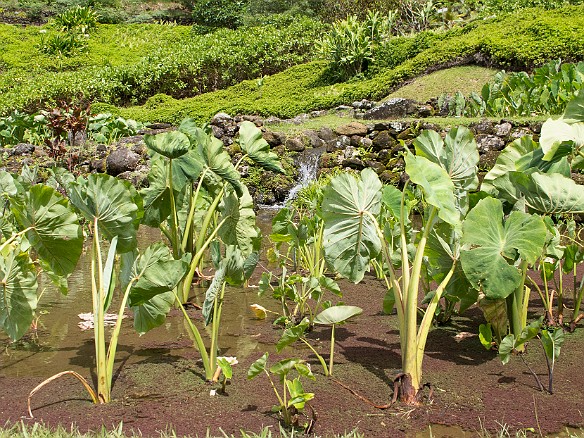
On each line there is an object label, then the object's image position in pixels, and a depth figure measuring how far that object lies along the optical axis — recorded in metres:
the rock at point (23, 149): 10.66
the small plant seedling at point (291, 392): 2.29
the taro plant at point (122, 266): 2.69
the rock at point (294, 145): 10.34
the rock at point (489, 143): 9.01
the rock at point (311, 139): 10.56
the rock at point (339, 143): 10.24
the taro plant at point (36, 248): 2.81
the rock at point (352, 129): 10.21
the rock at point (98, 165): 10.10
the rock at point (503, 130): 9.10
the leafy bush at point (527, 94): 9.41
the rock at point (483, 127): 9.23
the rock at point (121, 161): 9.89
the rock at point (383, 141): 9.91
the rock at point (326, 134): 10.78
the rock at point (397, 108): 12.16
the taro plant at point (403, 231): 2.65
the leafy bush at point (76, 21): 26.50
